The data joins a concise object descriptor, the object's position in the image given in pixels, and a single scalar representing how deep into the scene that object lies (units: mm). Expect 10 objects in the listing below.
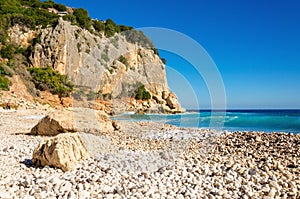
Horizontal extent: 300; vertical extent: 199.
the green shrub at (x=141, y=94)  45875
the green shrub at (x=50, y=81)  34312
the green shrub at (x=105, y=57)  46697
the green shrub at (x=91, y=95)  37938
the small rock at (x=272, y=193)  4109
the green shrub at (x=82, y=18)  47738
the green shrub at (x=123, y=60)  48903
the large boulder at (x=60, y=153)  5168
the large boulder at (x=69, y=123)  9484
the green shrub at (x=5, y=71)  29875
